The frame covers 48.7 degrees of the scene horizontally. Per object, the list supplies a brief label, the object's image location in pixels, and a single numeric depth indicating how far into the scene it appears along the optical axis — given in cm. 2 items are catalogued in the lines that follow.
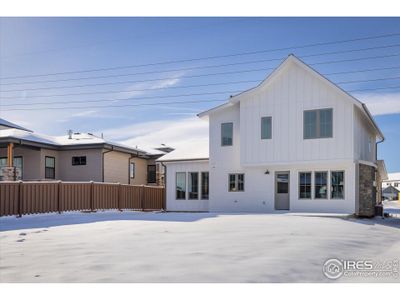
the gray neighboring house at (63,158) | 2232
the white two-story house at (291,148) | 1744
